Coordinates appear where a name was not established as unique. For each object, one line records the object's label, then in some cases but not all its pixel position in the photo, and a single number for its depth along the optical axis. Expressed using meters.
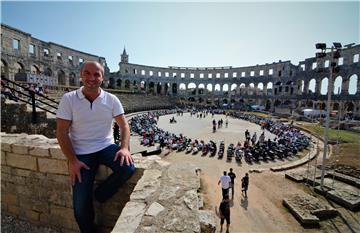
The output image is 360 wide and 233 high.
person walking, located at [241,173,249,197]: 8.47
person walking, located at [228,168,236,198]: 8.40
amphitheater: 2.33
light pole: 9.33
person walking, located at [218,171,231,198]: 7.35
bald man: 2.18
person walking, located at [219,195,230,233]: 6.06
